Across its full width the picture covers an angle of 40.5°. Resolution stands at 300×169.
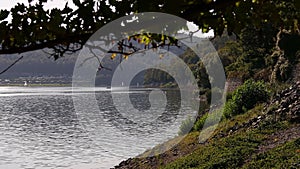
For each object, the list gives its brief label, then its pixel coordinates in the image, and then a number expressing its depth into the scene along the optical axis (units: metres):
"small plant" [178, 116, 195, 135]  31.78
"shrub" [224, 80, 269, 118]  29.19
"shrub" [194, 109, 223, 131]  29.79
